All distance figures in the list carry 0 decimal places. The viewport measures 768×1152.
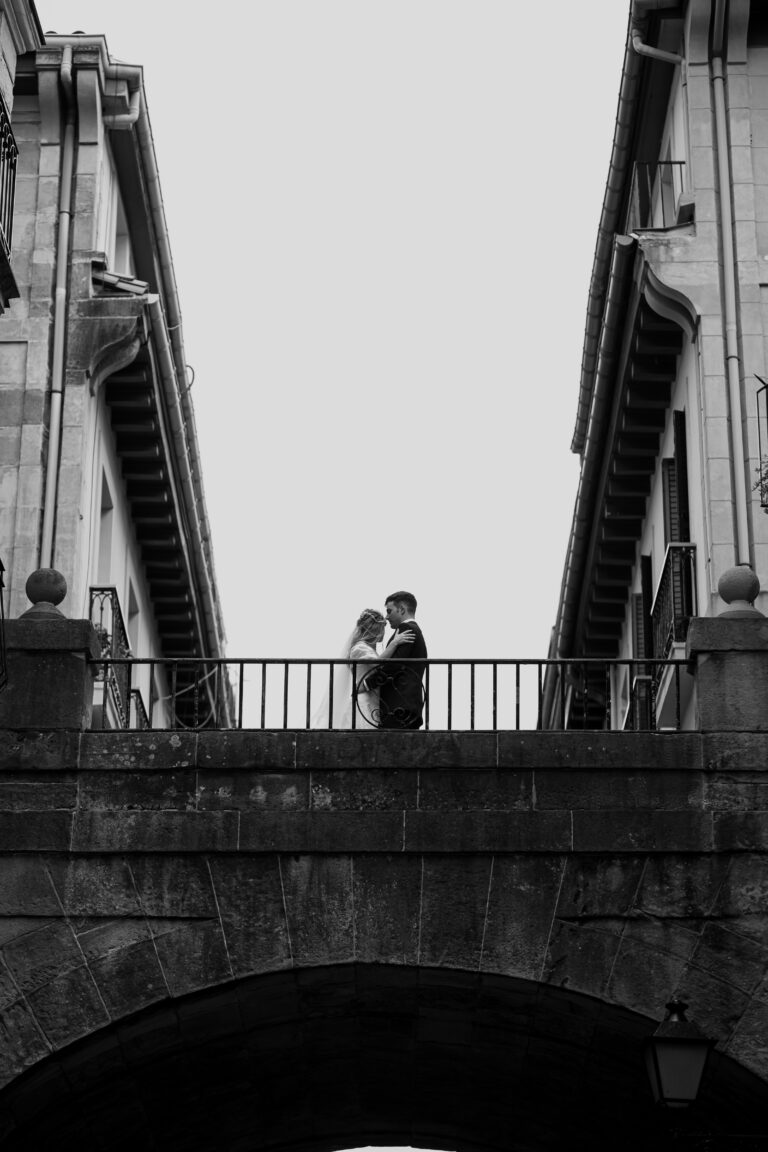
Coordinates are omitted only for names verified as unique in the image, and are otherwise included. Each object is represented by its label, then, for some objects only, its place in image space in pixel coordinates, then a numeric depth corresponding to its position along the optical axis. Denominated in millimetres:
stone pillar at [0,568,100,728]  15758
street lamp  13281
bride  17312
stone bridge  15195
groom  17016
